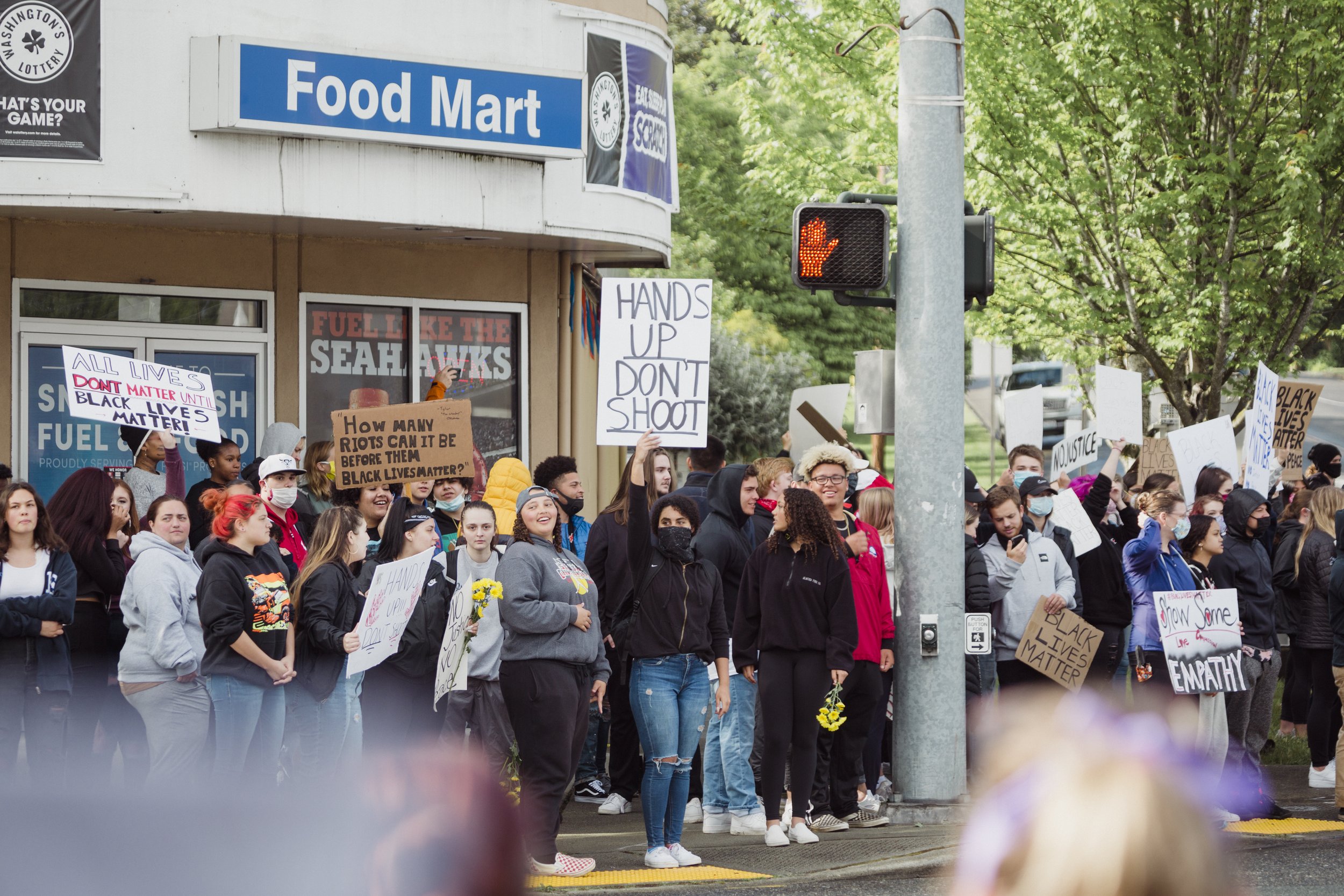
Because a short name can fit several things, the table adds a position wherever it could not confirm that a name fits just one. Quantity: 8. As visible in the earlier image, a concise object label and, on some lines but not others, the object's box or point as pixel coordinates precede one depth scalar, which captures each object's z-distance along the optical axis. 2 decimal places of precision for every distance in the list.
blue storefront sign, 23.86
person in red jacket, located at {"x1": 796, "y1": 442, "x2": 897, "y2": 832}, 18.77
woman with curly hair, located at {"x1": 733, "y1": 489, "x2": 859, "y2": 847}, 17.36
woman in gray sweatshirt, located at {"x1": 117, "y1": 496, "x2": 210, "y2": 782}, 15.98
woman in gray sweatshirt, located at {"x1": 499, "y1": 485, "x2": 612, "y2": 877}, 15.59
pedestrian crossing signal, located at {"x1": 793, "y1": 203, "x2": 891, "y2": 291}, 18.80
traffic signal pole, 18.70
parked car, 88.37
